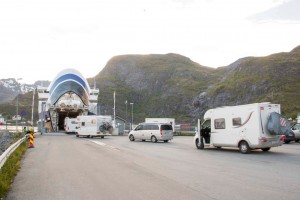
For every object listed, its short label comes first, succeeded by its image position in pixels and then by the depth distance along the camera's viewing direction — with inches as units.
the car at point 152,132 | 1198.9
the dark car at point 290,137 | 1156.3
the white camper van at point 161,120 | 2005.0
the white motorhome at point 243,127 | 727.1
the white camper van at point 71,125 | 2046.0
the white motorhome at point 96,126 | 1509.6
